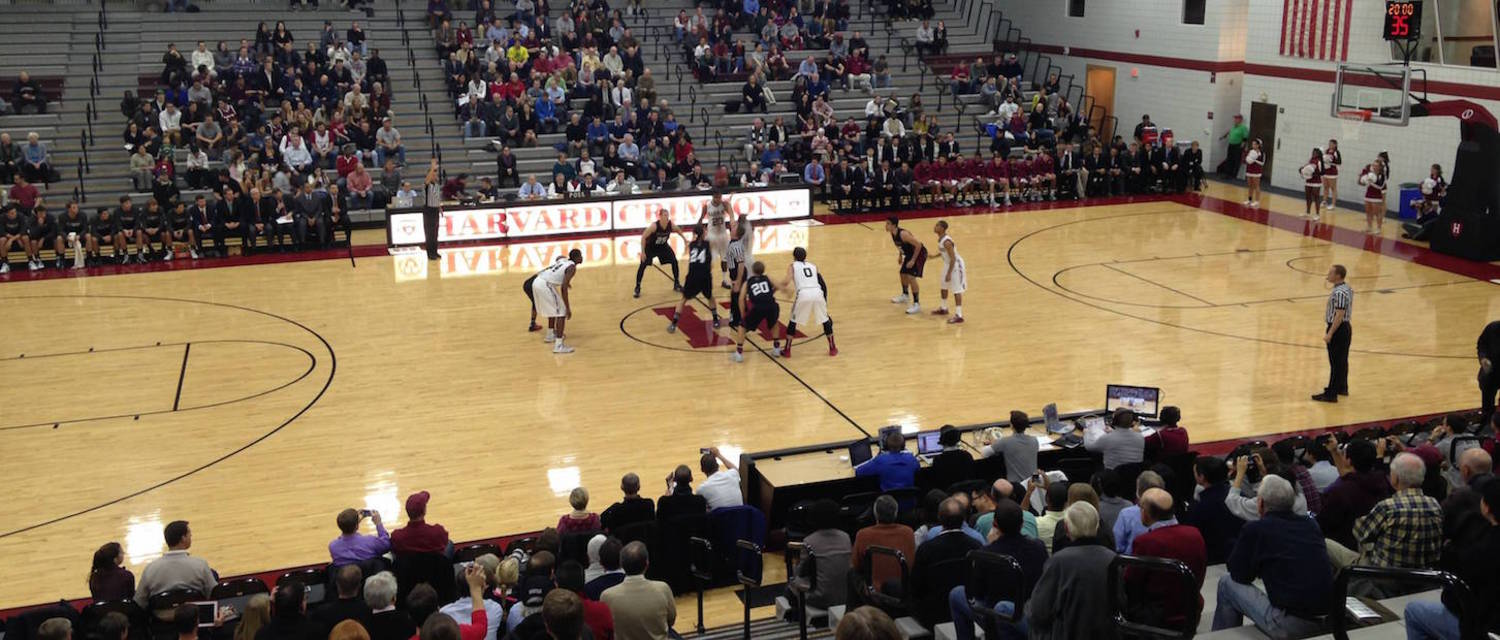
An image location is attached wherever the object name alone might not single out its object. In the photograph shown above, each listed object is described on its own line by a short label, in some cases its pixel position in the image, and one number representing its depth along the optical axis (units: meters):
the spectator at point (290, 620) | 6.86
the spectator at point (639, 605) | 7.23
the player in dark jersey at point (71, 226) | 22.31
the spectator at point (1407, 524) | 7.21
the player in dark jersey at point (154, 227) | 22.83
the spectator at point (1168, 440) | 10.87
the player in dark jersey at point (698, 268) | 17.50
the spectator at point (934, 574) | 7.39
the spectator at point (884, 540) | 7.75
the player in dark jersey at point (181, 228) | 23.14
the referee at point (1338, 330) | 14.28
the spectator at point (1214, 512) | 8.55
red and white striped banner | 27.65
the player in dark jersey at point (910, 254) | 18.27
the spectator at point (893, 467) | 10.47
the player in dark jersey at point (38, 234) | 22.06
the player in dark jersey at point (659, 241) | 19.16
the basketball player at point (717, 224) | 18.95
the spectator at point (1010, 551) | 7.07
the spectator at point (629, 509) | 9.70
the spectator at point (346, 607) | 7.09
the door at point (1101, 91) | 35.34
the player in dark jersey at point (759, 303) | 16.09
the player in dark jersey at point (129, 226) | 22.61
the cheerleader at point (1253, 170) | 27.12
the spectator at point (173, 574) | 8.60
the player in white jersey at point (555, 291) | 16.70
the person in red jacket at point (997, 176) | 28.03
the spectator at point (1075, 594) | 6.27
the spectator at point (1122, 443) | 10.59
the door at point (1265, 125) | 30.53
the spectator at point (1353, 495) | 8.49
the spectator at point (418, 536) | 9.09
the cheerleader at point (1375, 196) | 24.17
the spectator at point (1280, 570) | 6.57
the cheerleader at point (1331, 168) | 26.33
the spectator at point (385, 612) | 7.14
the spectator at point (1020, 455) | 10.79
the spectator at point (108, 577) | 8.54
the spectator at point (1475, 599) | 5.82
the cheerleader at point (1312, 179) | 25.42
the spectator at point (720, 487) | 10.10
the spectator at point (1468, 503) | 6.66
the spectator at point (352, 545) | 8.99
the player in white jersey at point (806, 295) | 16.44
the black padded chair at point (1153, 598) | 6.08
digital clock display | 23.53
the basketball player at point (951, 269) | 18.03
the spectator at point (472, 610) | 7.56
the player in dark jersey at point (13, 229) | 22.14
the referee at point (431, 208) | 22.88
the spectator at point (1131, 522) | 7.95
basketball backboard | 23.59
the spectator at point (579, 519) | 9.34
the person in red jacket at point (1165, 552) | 6.54
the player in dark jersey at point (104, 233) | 22.46
